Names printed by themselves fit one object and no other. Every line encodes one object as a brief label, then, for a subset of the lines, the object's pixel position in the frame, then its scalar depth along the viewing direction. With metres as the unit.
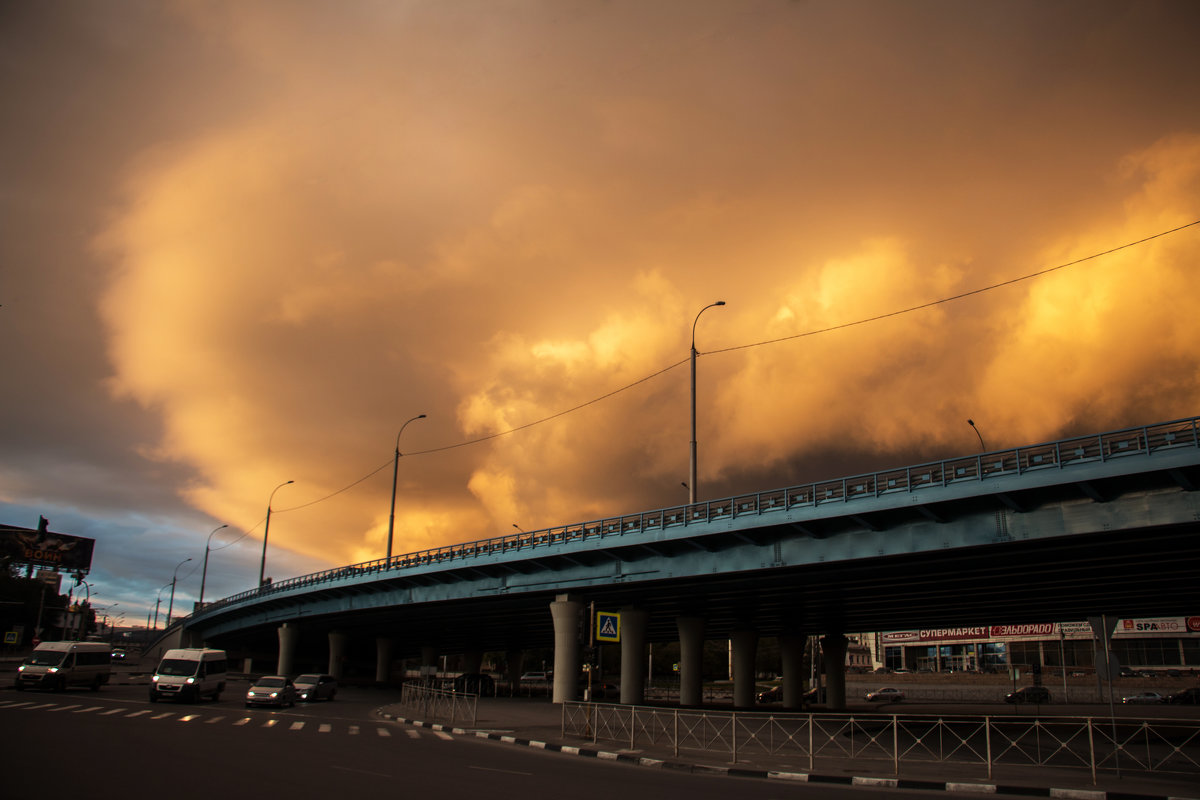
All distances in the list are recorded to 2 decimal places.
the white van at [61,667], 37.53
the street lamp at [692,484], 39.56
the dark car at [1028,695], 72.12
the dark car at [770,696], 84.24
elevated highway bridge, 27.27
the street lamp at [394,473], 65.25
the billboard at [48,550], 123.19
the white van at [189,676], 36.59
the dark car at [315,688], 47.25
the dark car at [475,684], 64.81
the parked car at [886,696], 82.19
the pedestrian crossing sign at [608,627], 26.50
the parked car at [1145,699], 70.51
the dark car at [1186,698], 66.19
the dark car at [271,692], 37.69
